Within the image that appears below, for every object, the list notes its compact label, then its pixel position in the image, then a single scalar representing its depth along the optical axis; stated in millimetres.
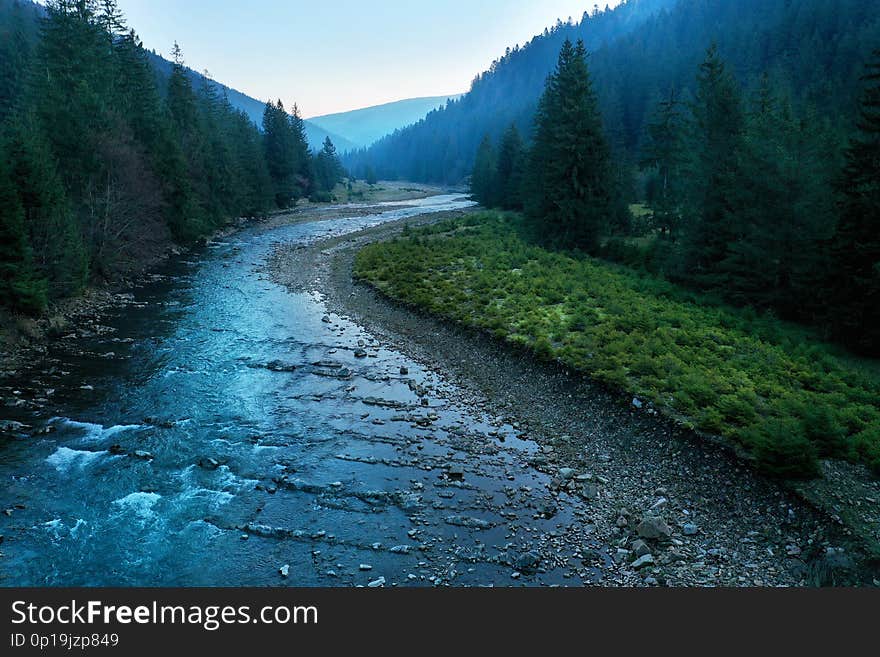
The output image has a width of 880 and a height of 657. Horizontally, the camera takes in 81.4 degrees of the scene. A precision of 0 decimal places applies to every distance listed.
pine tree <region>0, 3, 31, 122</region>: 59269
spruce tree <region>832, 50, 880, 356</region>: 21266
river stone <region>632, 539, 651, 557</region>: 11000
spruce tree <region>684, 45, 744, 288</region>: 32188
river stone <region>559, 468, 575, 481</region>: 14157
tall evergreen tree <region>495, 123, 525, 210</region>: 75188
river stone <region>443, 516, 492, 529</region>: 12211
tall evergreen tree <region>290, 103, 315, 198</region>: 110875
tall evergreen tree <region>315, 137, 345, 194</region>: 124875
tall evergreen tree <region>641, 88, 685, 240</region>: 40531
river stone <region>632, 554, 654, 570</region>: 10711
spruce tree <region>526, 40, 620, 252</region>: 43906
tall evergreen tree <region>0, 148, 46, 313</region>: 23156
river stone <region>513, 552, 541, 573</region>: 10758
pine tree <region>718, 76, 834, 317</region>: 25969
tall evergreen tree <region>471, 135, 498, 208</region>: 90812
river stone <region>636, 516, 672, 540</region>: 11469
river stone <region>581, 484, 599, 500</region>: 13320
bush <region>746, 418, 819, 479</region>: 12188
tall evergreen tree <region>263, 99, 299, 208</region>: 94625
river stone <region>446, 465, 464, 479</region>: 14398
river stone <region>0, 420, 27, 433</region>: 16172
